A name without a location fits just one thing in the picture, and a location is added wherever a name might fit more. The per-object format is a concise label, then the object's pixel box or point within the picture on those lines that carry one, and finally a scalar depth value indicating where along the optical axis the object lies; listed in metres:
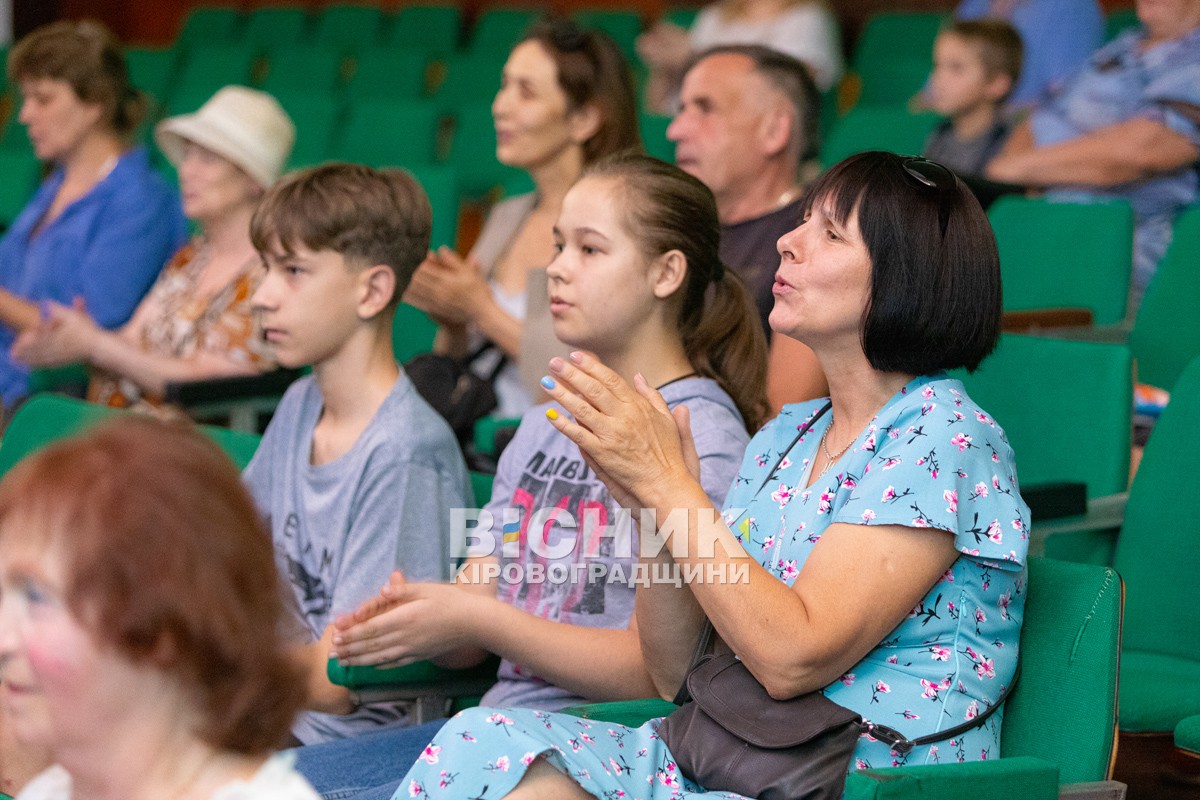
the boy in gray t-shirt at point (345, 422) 3.84
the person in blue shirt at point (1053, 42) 8.10
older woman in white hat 5.82
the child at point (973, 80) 7.94
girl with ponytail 3.43
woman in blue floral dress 2.77
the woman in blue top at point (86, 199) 6.82
